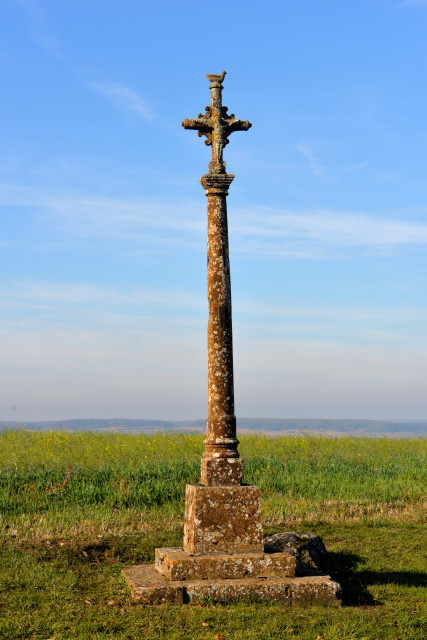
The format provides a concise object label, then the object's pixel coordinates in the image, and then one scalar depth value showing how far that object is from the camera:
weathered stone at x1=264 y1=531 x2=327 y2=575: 10.59
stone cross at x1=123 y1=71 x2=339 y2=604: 8.70
